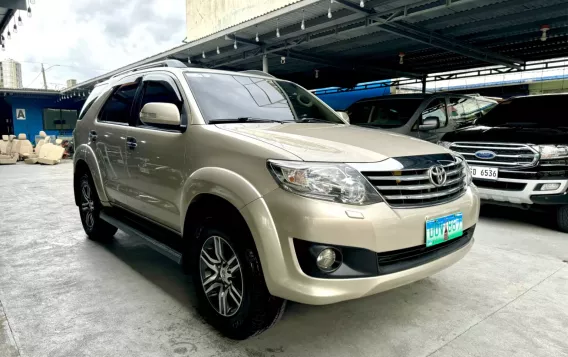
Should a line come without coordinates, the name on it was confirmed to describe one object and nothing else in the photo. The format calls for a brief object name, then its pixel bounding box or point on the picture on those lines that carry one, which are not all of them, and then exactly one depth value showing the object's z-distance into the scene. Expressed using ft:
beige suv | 6.09
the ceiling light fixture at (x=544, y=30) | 25.59
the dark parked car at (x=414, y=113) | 21.67
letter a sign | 69.41
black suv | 13.96
